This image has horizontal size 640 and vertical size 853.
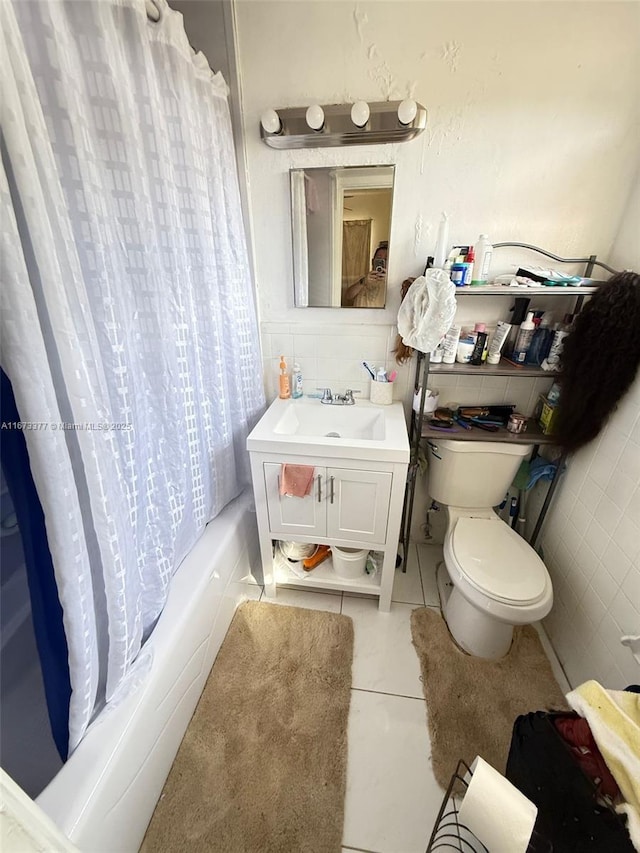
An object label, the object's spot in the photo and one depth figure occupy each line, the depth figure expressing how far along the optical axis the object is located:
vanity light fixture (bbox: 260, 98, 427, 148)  1.18
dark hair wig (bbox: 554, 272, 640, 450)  1.10
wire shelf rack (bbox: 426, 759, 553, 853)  0.95
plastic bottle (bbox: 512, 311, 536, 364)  1.32
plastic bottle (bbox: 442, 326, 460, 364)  1.37
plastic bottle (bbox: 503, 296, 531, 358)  1.35
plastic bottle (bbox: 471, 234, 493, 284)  1.26
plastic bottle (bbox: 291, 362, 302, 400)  1.63
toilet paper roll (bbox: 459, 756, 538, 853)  0.59
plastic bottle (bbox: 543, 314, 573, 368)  1.27
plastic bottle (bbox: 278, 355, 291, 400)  1.61
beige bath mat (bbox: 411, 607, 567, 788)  1.13
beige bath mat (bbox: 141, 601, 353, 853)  0.96
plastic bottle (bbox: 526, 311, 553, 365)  1.33
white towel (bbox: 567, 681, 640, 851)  0.65
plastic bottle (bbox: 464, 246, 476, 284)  1.24
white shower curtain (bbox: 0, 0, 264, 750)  0.61
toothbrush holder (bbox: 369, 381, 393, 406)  1.56
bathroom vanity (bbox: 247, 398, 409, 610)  1.26
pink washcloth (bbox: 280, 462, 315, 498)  1.30
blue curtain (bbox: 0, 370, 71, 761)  0.66
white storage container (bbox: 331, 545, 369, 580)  1.53
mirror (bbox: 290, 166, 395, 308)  1.33
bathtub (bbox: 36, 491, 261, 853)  0.75
